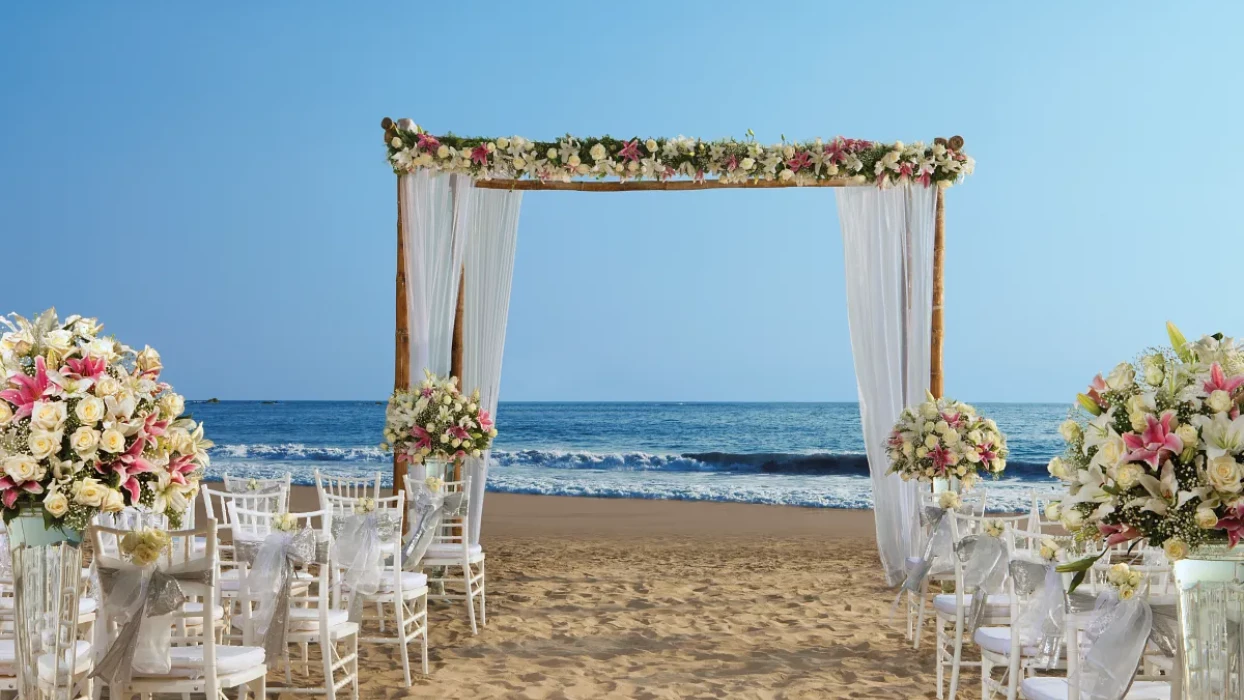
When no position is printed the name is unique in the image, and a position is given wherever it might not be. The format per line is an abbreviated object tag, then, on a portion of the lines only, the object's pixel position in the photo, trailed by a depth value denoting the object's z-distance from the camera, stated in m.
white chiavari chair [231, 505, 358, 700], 3.79
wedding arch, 6.57
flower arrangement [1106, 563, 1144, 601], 2.44
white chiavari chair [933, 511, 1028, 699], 4.25
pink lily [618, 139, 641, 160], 6.52
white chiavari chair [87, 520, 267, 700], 3.04
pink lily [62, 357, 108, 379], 2.47
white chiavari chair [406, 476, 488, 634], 5.75
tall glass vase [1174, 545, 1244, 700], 2.02
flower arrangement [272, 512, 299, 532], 3.74
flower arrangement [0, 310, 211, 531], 2.39
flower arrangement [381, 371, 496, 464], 6.39
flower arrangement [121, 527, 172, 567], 2.87
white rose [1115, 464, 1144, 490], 1.96
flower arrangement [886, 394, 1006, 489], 5.93
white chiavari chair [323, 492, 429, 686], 4.61
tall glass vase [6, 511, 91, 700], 2.46
